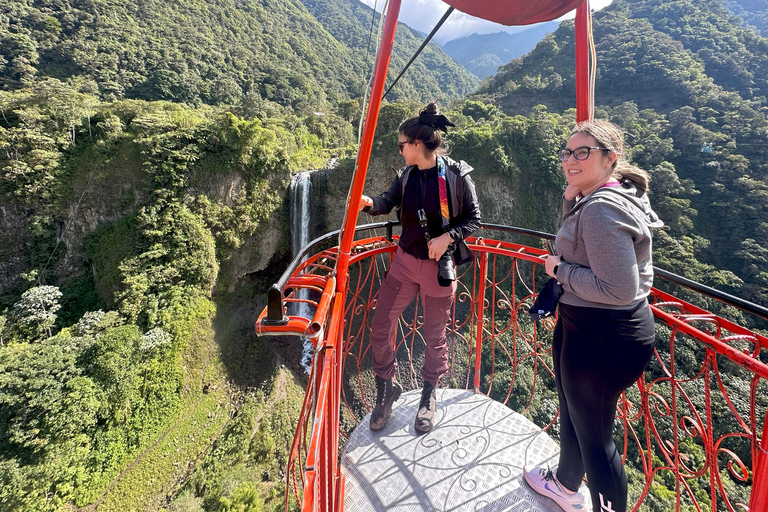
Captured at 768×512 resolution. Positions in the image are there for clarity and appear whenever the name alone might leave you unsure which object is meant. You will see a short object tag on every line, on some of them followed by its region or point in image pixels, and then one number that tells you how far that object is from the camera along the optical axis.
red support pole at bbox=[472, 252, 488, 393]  2.20
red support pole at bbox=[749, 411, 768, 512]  0.86
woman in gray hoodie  0.90
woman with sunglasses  1.62
